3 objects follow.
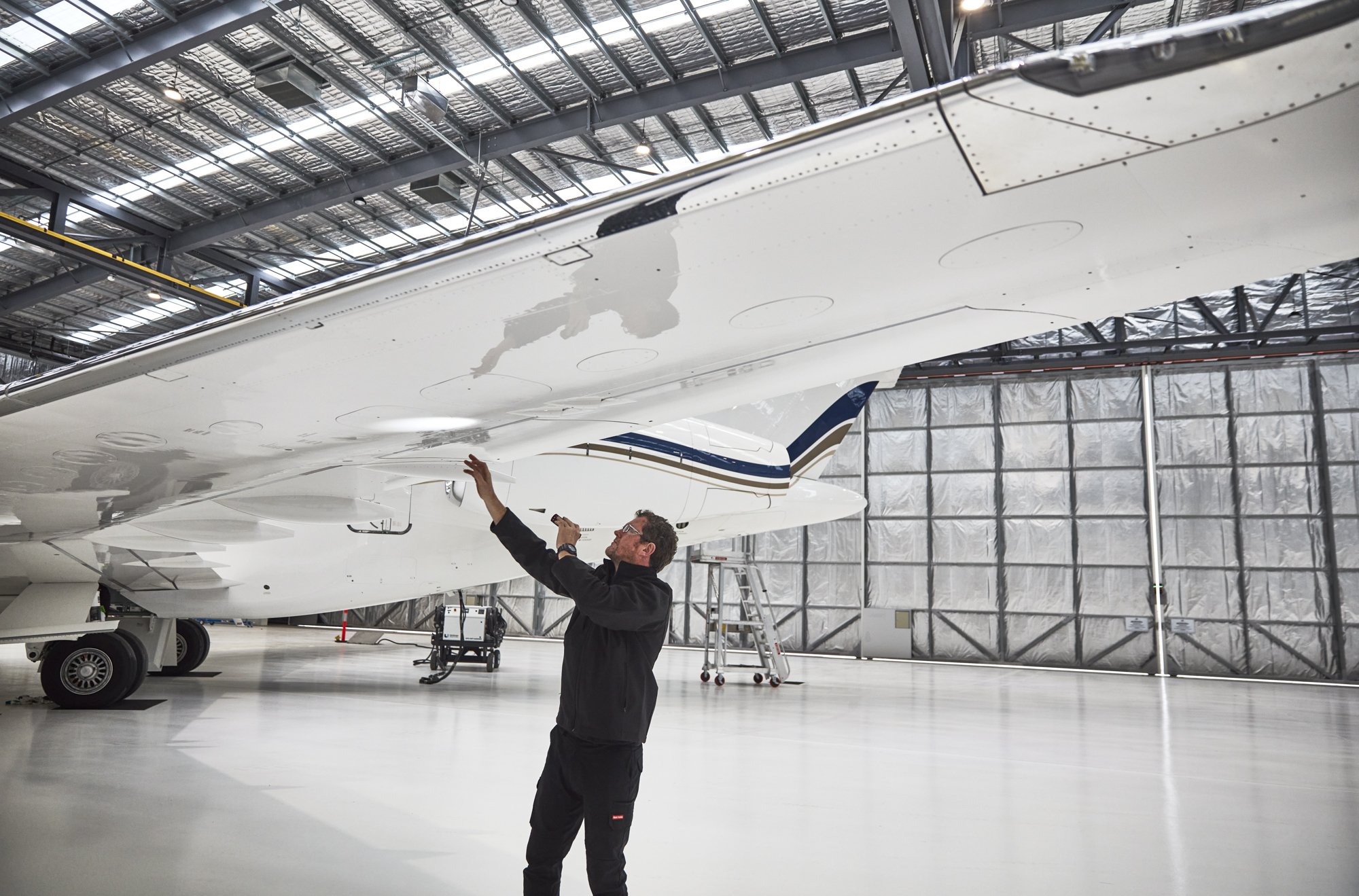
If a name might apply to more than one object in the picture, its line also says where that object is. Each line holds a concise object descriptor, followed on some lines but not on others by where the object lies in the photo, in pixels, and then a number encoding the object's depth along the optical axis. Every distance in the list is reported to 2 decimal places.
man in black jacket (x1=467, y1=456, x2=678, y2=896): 3.42
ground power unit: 16.45
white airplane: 2.07
